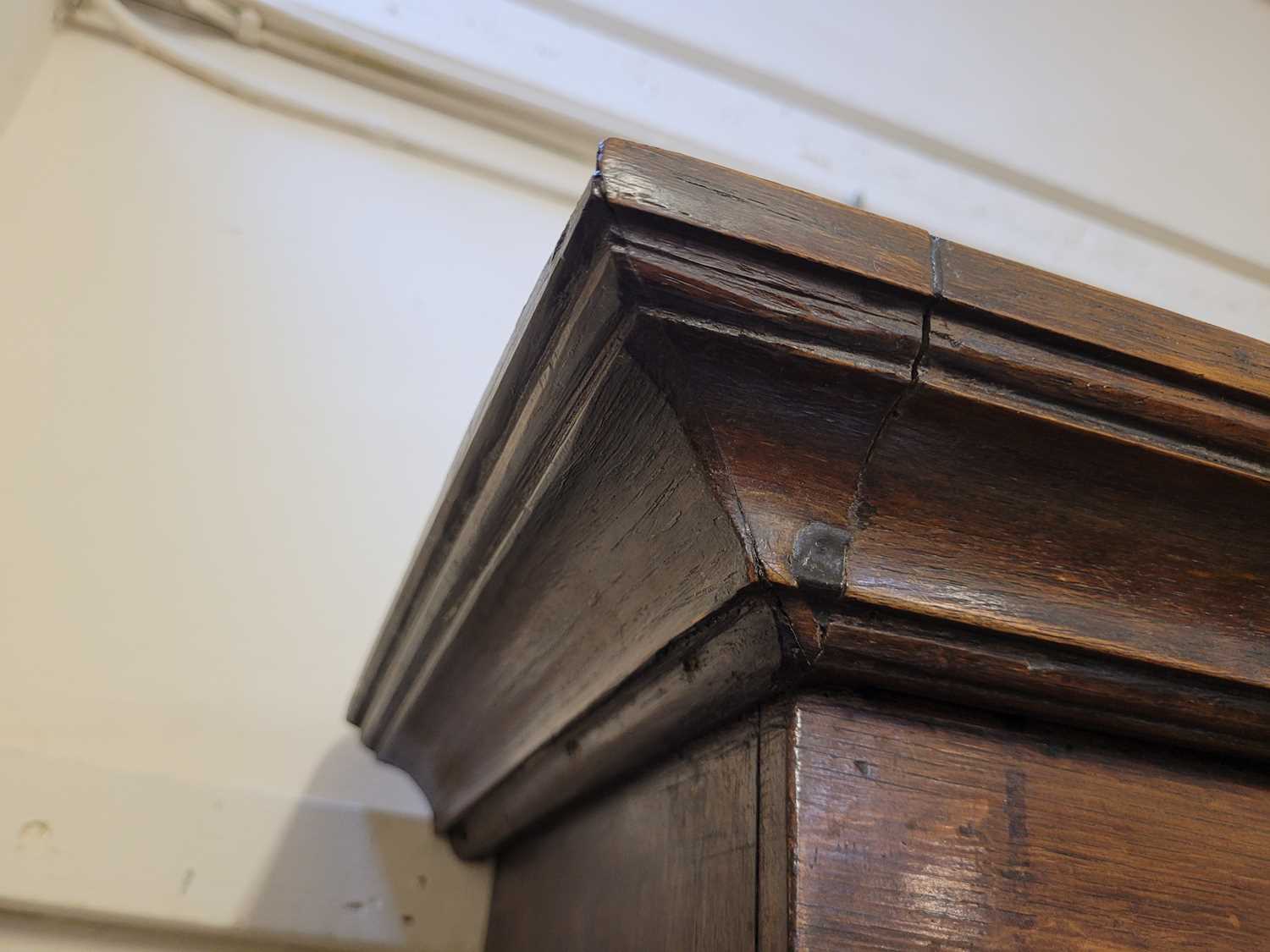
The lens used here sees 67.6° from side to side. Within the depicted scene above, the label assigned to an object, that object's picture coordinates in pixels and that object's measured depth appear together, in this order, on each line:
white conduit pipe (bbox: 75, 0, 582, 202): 1.01
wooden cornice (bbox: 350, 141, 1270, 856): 0.27
